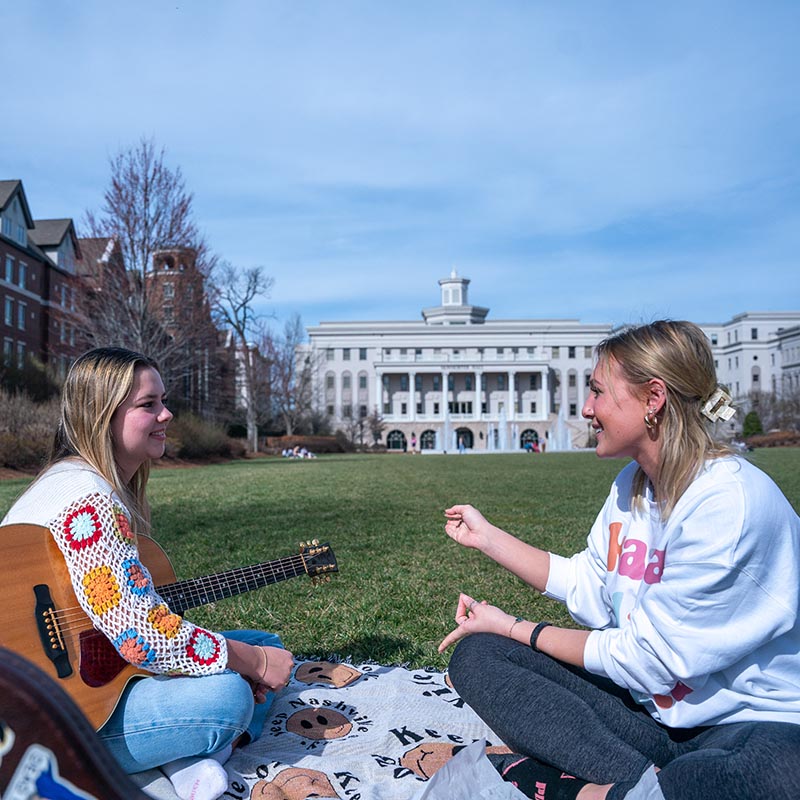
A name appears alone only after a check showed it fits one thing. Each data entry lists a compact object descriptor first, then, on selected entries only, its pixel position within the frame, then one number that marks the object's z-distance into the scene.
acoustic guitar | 2.26
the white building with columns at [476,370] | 88.12
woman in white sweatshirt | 1.95
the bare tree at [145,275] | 26.61
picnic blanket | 2.53
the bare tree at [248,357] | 43.84
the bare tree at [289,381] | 52.28
